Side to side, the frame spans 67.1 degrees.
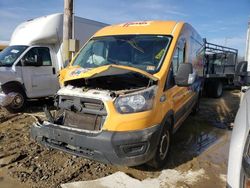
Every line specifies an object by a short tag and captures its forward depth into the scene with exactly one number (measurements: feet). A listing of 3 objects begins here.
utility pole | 18.11
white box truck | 17.04
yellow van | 8.11
